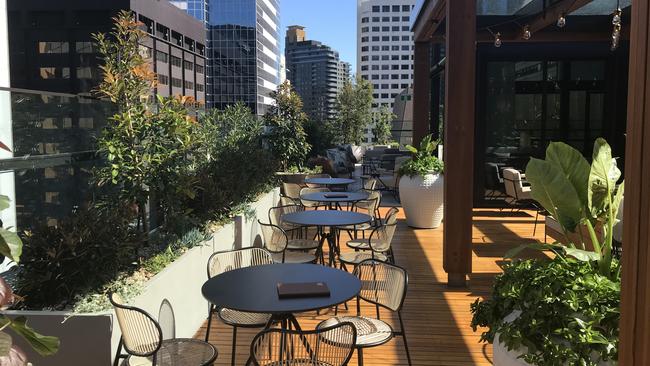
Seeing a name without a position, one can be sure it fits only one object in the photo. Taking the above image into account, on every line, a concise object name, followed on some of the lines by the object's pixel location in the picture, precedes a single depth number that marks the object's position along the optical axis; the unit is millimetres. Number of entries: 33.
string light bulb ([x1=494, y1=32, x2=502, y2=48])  9016
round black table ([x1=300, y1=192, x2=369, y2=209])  6973
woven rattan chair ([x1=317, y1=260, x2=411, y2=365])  3326
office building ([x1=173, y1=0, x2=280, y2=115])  105625
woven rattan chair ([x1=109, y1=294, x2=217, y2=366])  2900
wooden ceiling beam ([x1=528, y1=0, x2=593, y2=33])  7398
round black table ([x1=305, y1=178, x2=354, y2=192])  9125
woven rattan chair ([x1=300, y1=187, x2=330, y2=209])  7965
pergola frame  1607
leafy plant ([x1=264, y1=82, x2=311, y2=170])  11891
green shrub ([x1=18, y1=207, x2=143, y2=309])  3414
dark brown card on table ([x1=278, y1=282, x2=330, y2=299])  3117
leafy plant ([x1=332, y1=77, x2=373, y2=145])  26828
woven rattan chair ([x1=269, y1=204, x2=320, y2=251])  5820
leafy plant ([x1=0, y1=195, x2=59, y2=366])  1334
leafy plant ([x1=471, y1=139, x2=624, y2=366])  2318
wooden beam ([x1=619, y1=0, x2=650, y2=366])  1593
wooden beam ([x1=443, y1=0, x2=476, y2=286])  5512
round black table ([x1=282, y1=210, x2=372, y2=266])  5422
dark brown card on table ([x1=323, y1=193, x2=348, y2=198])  7284
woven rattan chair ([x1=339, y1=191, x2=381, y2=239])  6861
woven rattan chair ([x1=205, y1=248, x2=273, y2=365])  3608
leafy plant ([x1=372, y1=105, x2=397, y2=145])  28922
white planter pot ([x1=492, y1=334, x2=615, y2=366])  2596
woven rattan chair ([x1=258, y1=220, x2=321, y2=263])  5266
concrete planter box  3100
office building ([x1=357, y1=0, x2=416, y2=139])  121062
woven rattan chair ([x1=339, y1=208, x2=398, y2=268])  5223
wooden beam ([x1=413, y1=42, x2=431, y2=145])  11281
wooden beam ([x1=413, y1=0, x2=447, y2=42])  8888
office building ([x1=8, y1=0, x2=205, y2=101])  51969
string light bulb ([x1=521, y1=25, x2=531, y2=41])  8500
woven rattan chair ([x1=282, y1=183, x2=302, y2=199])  9008
